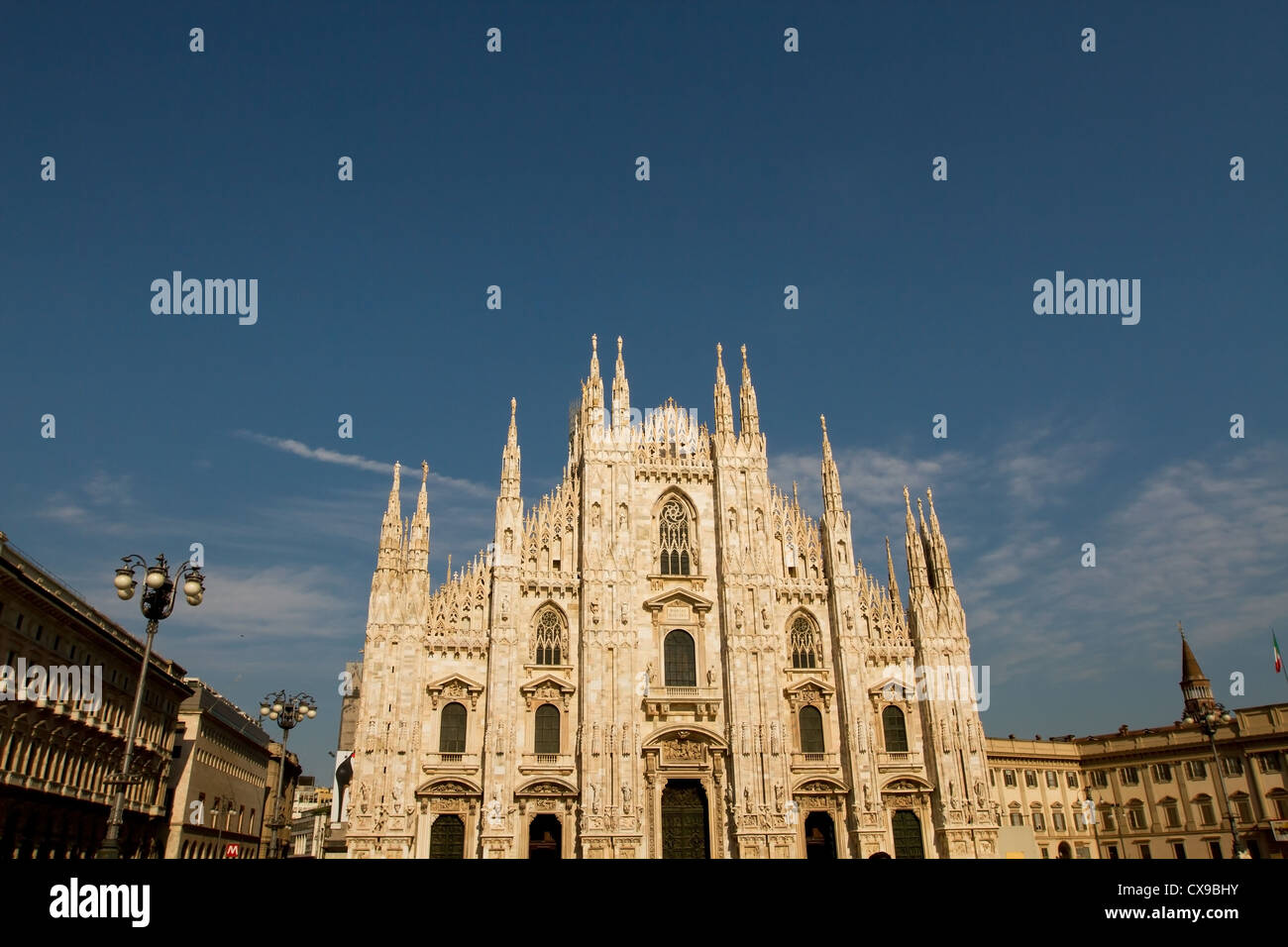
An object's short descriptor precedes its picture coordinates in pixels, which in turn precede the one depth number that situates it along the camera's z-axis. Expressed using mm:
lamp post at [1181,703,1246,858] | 30953
